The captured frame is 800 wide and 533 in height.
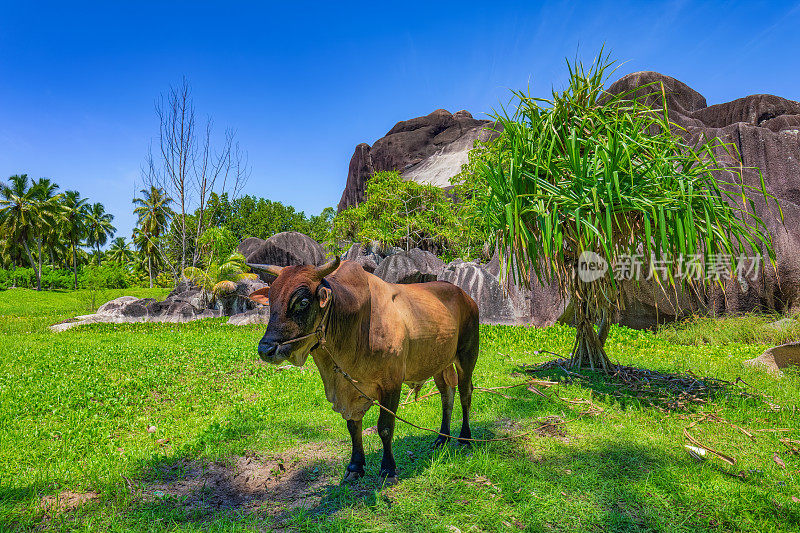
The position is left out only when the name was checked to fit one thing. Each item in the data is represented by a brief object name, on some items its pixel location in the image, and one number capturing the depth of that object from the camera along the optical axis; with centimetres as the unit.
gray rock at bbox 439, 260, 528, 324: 1144
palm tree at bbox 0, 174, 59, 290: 3384
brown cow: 262
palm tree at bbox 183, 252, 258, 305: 1620
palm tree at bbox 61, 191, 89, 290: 3718
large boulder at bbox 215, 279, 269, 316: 1641
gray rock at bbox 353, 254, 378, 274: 1726
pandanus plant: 458
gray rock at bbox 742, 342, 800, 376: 632
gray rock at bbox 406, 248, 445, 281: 1522
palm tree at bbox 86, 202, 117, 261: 4619
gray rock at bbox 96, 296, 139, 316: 1514
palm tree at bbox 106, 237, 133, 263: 5493
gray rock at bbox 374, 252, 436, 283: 1471
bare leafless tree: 1852
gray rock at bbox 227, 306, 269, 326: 1347
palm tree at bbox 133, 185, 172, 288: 4150
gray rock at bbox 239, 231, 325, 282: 2289
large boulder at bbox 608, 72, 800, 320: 1047
